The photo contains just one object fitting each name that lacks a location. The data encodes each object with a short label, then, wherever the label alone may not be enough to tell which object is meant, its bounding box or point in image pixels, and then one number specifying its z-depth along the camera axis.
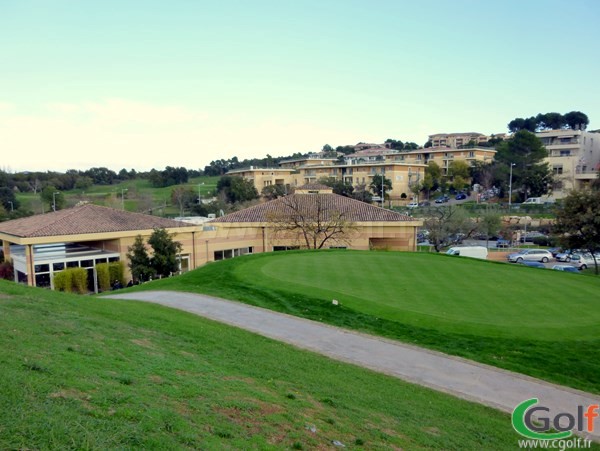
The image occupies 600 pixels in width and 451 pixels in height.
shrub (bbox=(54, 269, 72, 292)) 29.03
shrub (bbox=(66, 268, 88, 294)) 29.80
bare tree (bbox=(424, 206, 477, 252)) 49.03
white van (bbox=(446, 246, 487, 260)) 37.19
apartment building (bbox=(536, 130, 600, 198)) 73.39
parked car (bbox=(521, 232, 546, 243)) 55.40
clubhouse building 31.62
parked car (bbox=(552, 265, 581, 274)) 35.83
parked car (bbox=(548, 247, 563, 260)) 43.75
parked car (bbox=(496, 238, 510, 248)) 53.21
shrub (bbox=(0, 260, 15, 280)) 34.66
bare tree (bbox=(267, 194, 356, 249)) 37.94
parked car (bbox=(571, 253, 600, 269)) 39.66
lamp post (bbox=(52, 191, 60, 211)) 63.12
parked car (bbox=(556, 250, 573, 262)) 42.29
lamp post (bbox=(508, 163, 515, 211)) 68.20
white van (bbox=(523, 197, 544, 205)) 67.82
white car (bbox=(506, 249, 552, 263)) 42.38
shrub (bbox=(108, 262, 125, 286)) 32.09
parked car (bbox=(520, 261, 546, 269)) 39.38
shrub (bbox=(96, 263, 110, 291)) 31.27
